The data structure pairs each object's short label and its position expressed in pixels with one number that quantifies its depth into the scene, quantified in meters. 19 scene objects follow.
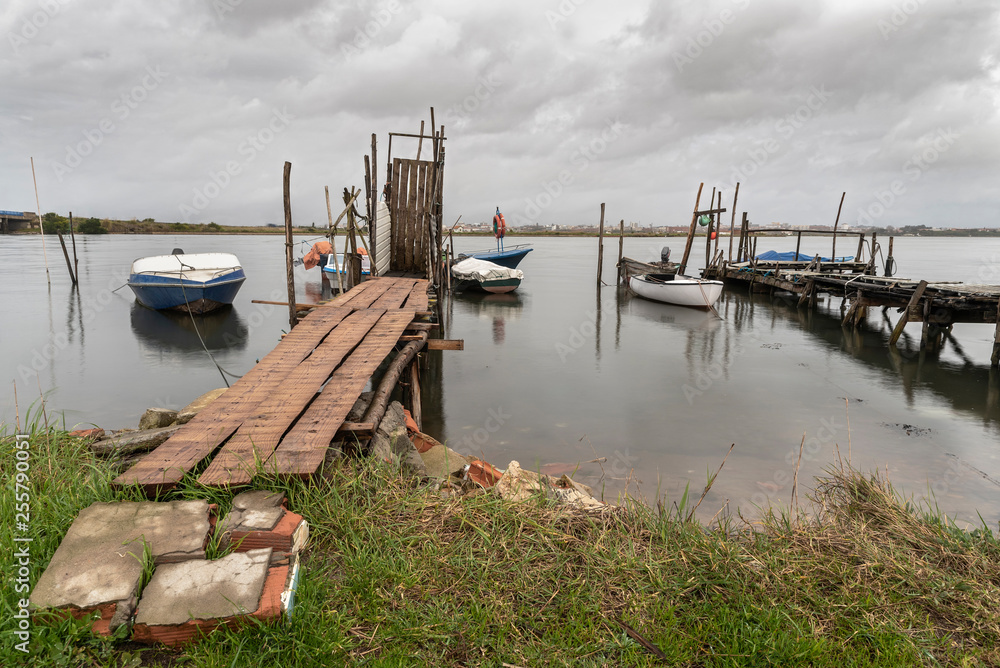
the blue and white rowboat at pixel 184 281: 16.39
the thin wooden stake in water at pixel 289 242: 8.79
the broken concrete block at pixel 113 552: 2.45
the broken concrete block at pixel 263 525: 2.92
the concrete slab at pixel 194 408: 5.15
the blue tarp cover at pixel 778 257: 27.99
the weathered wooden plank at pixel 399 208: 14.30
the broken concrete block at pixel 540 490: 4.00
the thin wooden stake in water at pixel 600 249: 26.53
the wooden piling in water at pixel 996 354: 11.23
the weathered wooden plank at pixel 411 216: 14.36
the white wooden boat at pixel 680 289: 18.91
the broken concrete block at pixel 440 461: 5.29
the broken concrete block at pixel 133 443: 4.20
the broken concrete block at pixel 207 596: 2.43
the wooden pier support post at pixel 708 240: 25.27
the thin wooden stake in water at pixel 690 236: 22.17
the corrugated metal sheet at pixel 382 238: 13.30
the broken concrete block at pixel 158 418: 5.65
